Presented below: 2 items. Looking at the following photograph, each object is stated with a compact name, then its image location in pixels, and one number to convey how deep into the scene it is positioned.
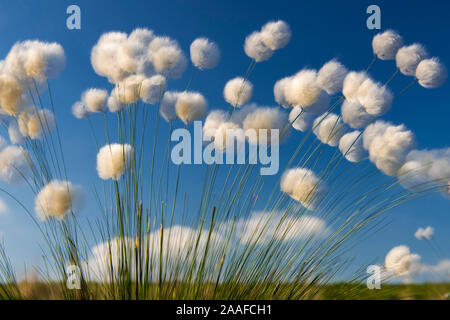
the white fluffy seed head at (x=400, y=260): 0.65
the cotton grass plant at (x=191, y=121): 0.61
